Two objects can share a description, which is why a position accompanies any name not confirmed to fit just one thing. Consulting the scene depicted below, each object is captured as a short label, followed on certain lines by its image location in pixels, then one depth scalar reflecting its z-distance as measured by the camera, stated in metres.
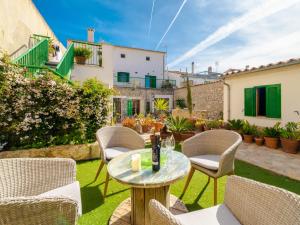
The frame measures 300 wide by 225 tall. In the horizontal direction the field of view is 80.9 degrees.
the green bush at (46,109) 3.78
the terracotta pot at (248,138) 6.36
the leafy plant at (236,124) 7.03
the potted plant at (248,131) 6.38
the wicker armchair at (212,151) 2.47
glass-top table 1.75
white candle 1.98
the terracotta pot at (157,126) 7.46
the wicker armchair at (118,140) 3.32
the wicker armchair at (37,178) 1.78
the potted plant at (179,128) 6.16
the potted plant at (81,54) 7.88
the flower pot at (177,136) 6.19
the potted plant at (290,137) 4.98
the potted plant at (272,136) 5.54
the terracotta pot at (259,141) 5.95
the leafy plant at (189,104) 9.44
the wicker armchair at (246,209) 1.07
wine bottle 1.97
